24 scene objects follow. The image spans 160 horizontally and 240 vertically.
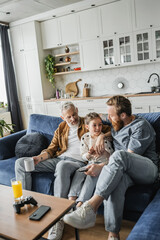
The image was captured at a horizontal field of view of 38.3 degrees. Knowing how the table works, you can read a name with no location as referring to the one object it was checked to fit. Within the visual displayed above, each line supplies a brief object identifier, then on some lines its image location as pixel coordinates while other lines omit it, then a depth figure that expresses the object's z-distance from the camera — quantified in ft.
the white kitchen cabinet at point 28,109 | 17.46
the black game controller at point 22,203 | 4.74
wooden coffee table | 4.09
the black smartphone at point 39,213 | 4.44
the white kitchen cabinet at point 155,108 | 13.00
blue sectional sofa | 5.44
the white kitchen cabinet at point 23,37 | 16.61
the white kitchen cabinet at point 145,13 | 12.87
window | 17.98
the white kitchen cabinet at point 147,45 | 13.19
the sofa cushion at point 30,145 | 8.30
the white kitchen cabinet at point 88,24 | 14.64
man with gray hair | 6.39
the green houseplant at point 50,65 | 16.83
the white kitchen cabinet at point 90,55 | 15.03
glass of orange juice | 5.25
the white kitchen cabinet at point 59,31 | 15.53
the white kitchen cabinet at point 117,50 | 14.02
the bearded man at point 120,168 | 5.03
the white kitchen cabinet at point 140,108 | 13.35
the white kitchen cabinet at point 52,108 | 16.60
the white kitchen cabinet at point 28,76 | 17.04
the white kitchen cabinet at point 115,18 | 13.64
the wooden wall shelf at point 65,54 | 16.07
